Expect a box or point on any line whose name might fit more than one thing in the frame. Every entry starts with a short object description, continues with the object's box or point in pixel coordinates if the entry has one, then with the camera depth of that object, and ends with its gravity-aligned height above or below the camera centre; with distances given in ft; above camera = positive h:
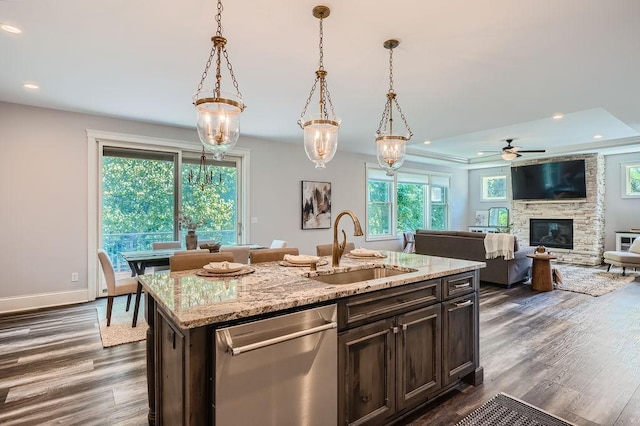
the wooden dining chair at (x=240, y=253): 13.43 -1.59
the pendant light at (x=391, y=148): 10.13 +2.08
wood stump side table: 17.90 -3.25
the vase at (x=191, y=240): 14.47 -1.15
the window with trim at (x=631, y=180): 25.31 +2.73
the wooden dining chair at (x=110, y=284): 12.03 -2.63
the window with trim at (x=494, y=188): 33.42 +2.80
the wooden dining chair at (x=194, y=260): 7.82 -1.14
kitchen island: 4.34 -2.06
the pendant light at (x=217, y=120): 7.56 +2.34
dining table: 12.12 -1.78
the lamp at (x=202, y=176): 18.52 +2.18
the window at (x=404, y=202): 27.48 +1.13
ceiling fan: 22.18 +4.23
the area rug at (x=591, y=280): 18.01 -4.08
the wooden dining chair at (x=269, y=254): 8.98 -1.14
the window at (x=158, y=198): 16.51 +0.87
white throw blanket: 17.98 -1.72
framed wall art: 22.59 +0.68
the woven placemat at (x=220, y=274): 6.82 -1.26
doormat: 6.78 -4.33
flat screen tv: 26.68 +2.93
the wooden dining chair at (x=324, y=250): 10.58 -1.16
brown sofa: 18.53 -2.48
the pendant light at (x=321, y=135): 8.56 +2.15
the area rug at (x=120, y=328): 10.99 -4.20
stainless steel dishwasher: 4.33 -2.28
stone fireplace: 26.03 -0.66
